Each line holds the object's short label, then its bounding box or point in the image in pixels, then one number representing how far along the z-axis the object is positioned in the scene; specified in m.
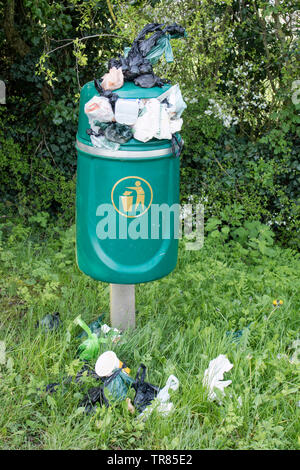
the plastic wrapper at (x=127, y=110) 2.34
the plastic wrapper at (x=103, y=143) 2.40
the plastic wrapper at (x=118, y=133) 2.37
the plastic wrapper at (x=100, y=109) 2.36
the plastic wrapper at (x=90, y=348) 2.62
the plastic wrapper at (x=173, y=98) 2.43
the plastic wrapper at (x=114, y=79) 2.40
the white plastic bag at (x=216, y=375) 2.43
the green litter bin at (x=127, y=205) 2.44
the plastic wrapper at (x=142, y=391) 2.39
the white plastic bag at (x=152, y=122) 2.37
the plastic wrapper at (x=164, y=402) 2.31
